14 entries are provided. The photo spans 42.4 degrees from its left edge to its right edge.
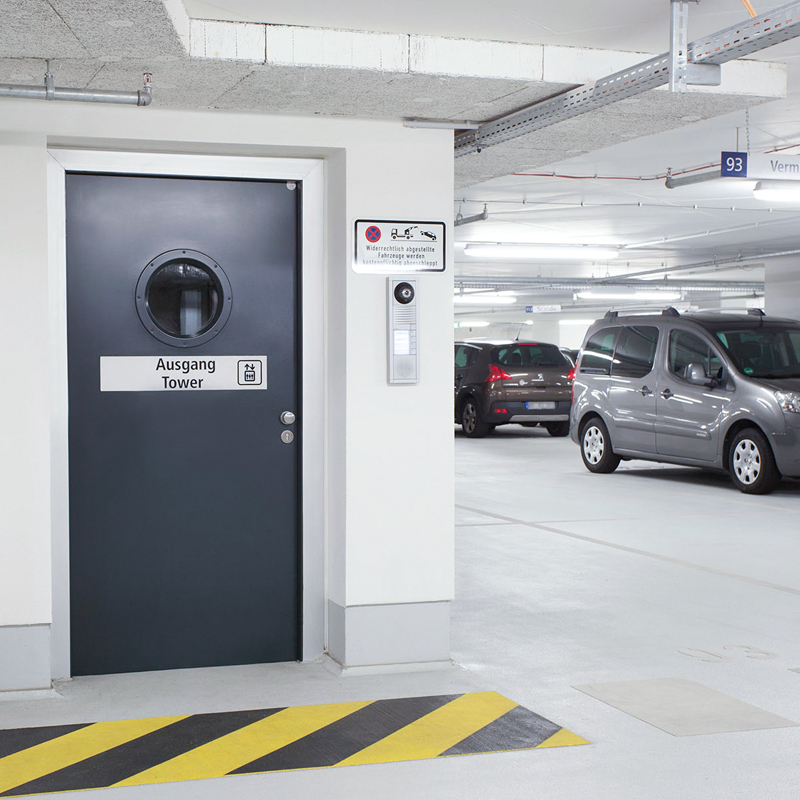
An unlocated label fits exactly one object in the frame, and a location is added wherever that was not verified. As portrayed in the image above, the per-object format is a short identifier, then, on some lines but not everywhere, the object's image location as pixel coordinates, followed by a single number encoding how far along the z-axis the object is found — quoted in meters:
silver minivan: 9.20
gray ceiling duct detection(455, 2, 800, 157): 2.98
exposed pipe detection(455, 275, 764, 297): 20.36
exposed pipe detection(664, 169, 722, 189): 8.29
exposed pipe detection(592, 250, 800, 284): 16.81
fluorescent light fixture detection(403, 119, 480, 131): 4.15
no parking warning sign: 4.13
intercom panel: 4.17
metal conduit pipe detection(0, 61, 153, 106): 3.50
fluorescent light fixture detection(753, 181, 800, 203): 8.51
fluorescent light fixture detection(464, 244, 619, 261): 14.58
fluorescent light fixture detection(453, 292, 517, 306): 23.75
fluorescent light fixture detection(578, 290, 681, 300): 22.08
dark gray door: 4.11
